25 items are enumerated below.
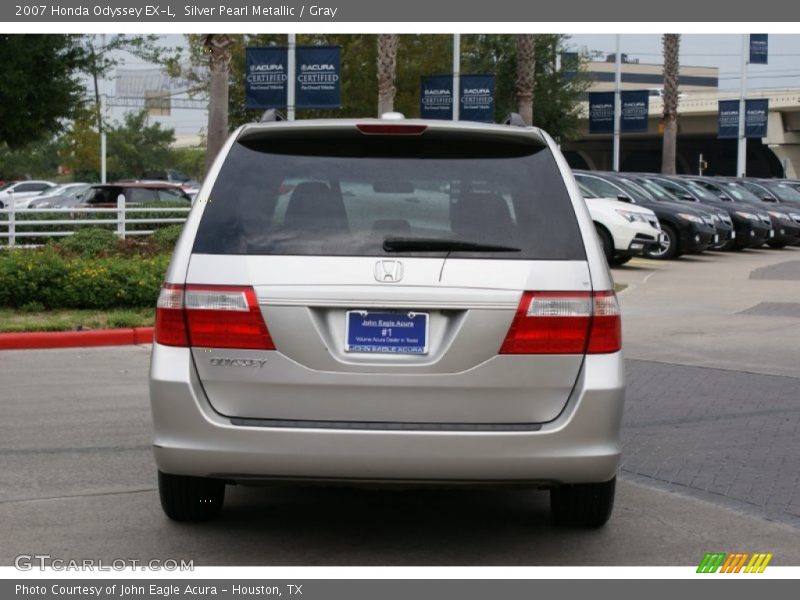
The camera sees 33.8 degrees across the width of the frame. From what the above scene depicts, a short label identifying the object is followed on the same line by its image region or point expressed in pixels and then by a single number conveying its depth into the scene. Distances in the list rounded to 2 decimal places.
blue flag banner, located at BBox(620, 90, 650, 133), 46.69
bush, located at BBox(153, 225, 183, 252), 22.14
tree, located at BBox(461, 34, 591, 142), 54.62
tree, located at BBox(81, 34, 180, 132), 31.02
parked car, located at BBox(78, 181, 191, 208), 30.03
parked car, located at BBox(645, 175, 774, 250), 29.47
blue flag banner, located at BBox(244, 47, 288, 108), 27.70
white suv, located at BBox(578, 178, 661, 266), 23.19
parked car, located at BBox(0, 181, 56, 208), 50.28
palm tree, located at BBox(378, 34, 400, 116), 34.06
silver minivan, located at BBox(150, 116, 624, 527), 5.18
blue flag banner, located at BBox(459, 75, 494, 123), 35.75
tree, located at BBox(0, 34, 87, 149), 28.62
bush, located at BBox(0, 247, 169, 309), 14.55
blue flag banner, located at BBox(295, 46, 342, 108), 28.22
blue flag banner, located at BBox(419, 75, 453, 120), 35.83
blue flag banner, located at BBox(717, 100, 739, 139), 55.28
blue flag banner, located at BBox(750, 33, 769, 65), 51.44
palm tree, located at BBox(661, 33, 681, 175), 47.44
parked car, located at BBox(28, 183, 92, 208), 37.57
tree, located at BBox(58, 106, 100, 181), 59.85
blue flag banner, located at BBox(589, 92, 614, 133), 46.59
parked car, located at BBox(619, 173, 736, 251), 26.98
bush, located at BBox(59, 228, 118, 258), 21.00
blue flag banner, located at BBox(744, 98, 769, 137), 55.19
